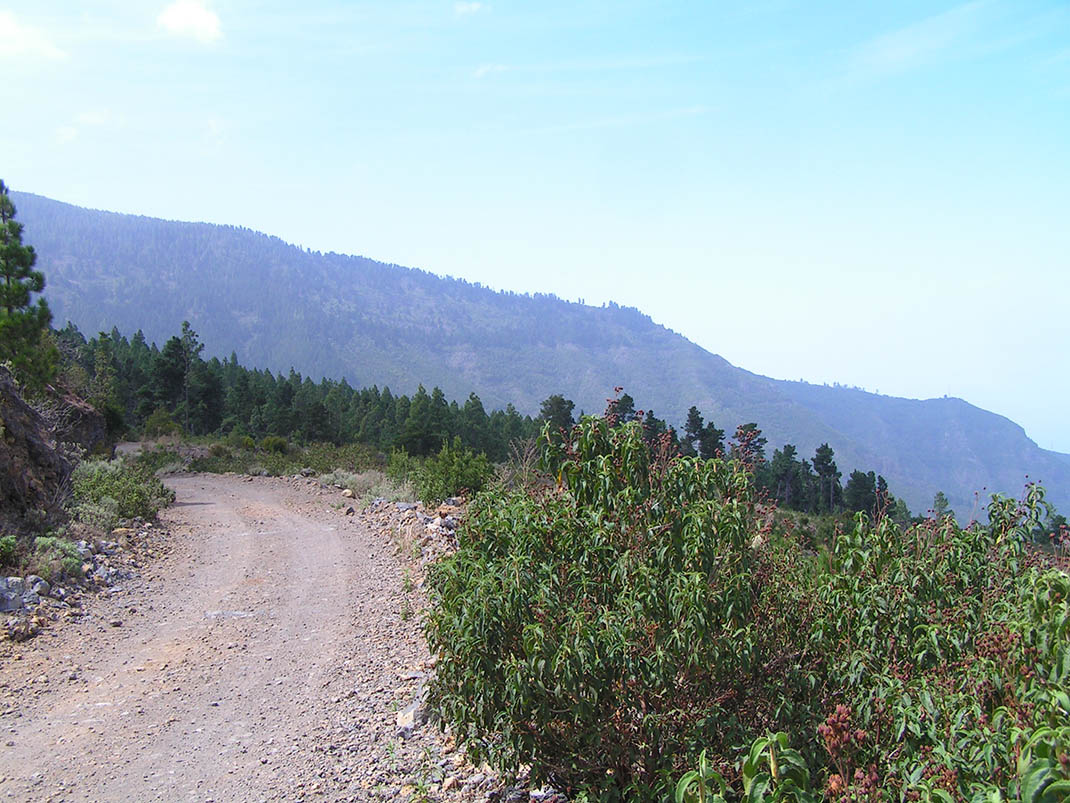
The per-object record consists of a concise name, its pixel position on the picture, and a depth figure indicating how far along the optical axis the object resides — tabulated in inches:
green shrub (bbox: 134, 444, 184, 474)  926.3
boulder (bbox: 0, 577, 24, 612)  298.8
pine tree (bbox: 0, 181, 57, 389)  684.7
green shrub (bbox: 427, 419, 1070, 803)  130.0
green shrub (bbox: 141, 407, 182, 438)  1334.9
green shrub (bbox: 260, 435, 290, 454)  1157.7
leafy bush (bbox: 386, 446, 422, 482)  717.4
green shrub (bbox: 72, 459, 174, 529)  453.4
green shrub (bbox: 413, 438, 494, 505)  576.4
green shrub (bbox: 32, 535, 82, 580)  331.9
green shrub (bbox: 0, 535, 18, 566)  325.8
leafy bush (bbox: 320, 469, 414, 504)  648.4
